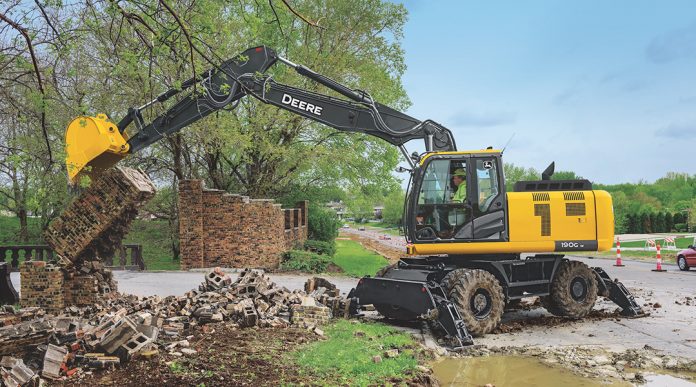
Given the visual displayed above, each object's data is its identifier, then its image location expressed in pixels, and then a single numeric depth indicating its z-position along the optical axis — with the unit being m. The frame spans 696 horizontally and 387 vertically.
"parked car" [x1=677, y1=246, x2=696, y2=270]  21.31
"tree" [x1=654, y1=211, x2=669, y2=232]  49.53
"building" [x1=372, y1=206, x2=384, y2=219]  119.47
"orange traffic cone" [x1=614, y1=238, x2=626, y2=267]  23.61
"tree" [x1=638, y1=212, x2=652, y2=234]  49.97
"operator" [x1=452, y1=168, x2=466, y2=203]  9.81
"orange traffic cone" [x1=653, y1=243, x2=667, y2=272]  21.20
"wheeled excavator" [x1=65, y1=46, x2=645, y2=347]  9.41
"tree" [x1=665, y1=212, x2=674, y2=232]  49.47
